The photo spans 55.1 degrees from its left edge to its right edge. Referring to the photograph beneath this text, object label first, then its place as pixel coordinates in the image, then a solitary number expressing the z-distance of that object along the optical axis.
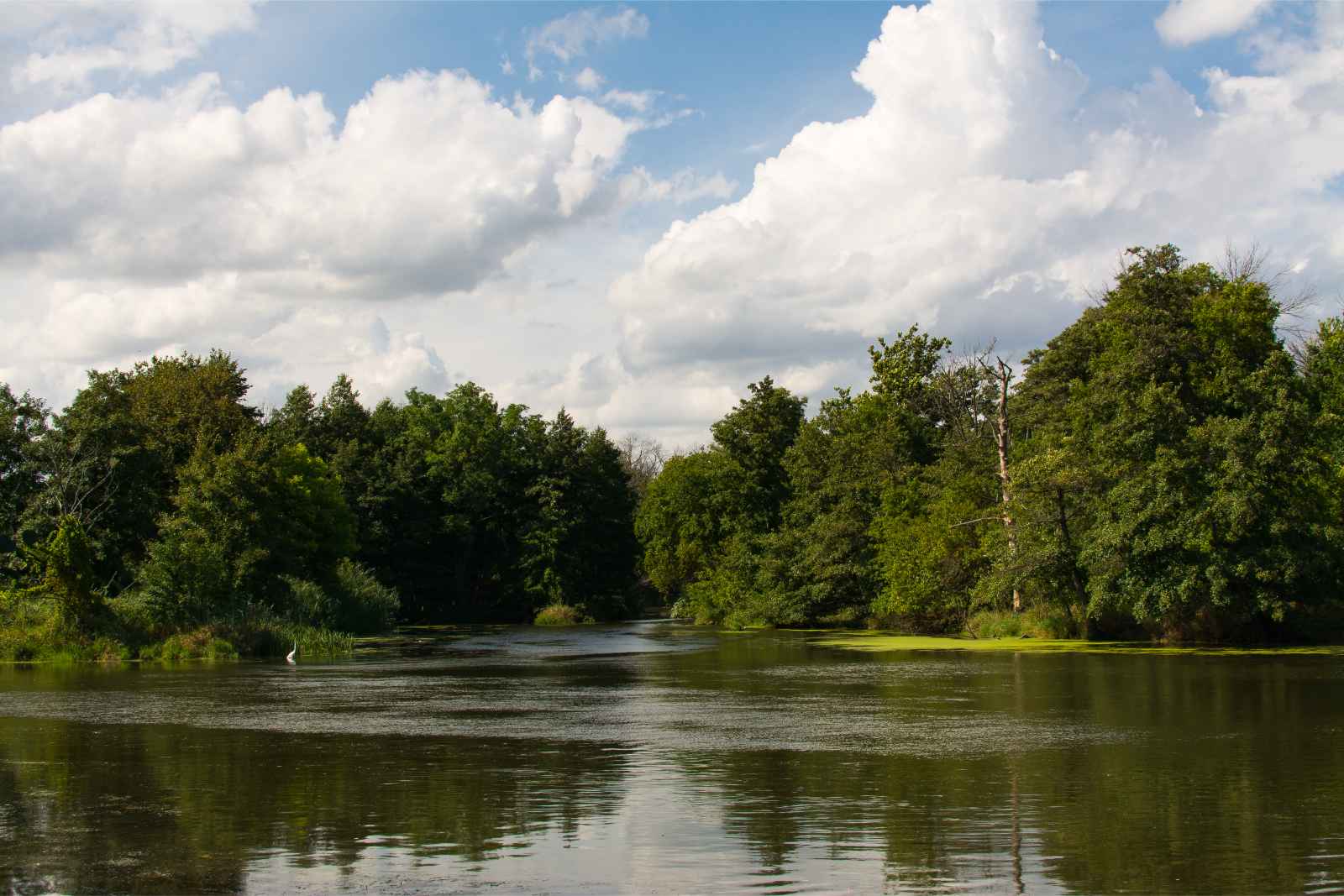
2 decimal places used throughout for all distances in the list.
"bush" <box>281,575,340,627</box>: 59.56
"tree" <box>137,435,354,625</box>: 53.06
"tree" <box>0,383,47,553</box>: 70.81
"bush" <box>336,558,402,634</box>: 68.69
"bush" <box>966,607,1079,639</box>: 56.38
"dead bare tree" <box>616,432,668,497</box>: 170.25
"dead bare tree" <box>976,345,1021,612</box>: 60.16
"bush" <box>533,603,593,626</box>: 103.88
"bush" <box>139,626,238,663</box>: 51.19
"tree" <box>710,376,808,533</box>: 97.44
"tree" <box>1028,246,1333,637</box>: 48.88
